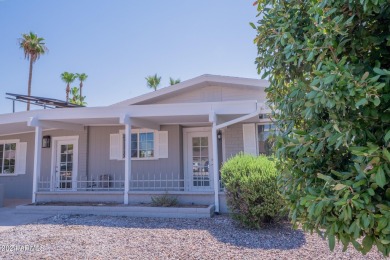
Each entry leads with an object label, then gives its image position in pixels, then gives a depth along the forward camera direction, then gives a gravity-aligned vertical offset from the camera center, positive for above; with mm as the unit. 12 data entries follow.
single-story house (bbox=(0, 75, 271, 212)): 8426 +816
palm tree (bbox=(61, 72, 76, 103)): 26391 +8374
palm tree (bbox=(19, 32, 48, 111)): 21198 +9250
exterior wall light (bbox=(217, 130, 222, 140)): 9961 +982
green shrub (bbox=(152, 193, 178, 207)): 7910 -1092
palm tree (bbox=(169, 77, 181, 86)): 24109 +7230
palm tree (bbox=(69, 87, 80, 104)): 27656 +7157
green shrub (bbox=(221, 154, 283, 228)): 5750 -663
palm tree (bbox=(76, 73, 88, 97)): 27767 +8892
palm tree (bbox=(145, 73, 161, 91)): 26875 +8064
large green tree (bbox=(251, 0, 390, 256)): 1376 +245
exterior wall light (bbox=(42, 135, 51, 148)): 11453 +1022
